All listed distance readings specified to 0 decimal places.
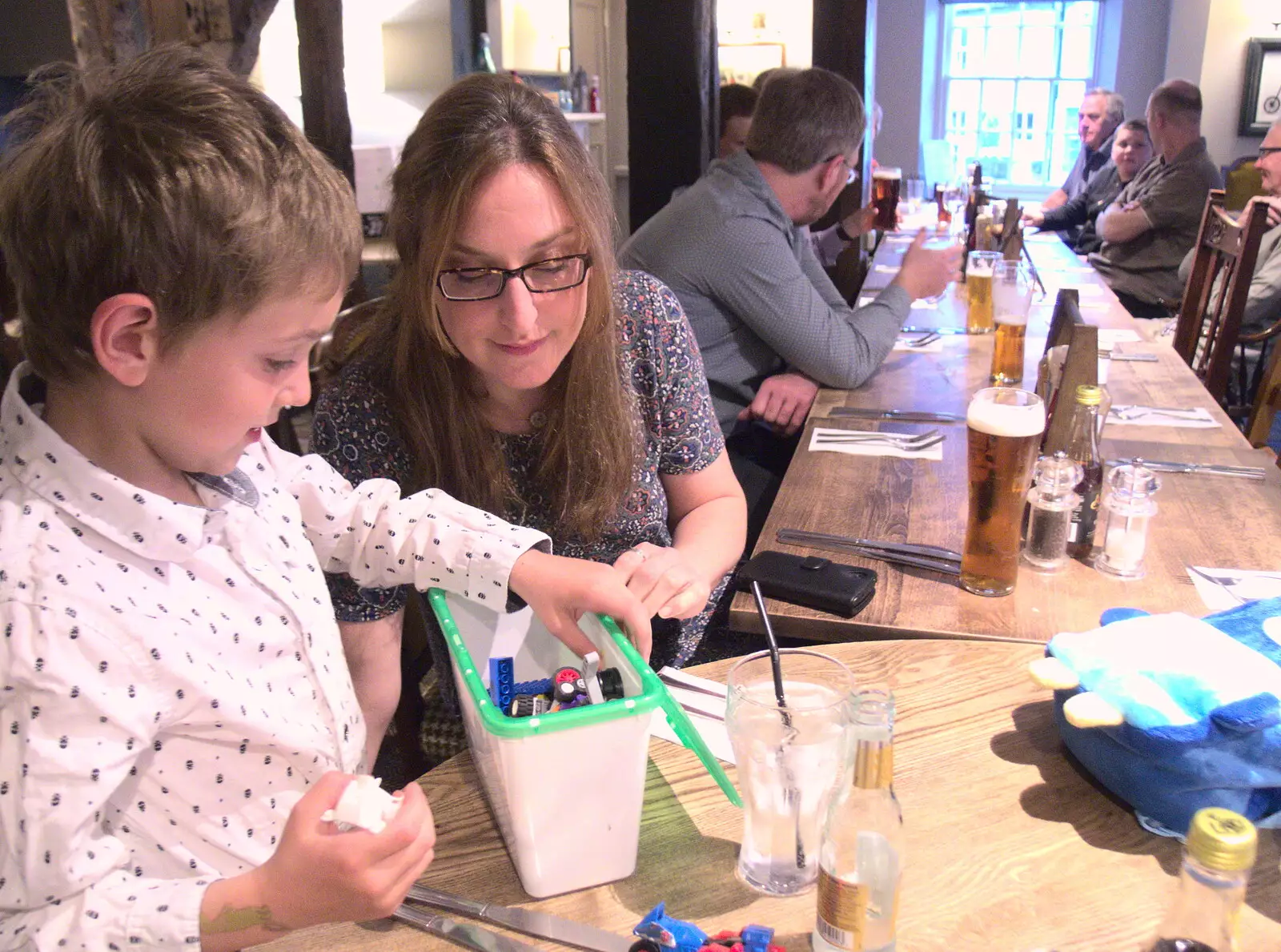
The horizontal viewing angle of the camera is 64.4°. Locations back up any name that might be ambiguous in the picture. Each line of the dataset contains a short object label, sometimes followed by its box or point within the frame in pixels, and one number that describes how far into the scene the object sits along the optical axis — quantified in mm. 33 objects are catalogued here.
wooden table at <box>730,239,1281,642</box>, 1313
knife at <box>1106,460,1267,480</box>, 1803
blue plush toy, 842
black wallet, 1326
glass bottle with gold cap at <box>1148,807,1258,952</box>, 573
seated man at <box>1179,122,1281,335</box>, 3910
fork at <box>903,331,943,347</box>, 2975
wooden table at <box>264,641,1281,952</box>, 795
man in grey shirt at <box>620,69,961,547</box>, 2492
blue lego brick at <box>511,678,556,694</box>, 996
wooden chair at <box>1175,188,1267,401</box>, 3281
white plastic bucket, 761
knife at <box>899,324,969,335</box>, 3137
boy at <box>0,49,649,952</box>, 701
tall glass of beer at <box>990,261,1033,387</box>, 2494
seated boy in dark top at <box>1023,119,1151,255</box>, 6348
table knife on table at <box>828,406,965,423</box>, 2170
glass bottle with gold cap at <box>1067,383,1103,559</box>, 1466
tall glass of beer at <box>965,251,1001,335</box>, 3107
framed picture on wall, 8219
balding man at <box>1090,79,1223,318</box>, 5309
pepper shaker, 1423
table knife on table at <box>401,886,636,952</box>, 772
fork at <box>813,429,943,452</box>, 1991
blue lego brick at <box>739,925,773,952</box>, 744
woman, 1314
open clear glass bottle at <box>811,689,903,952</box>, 723
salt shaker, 1383
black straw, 822
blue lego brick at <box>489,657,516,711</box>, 970
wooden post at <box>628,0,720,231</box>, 4227
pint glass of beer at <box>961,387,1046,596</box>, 1277
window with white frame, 10133
